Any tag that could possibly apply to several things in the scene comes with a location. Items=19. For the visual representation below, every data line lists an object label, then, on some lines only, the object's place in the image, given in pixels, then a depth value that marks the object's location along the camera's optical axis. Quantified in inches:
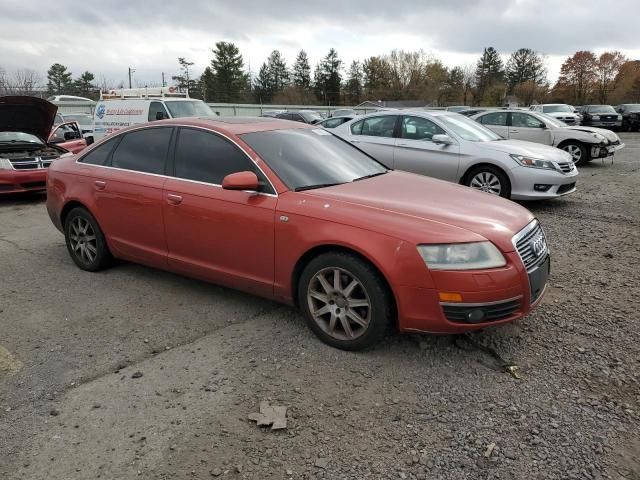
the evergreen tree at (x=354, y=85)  2822.3
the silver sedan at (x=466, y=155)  298.8
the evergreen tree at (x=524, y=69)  3137.3
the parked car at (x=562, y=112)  924.6
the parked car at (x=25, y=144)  339.0
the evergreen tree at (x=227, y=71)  2623.0
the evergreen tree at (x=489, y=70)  3097.9
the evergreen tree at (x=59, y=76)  2408.8
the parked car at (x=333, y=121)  587.2
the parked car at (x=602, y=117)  1079.0
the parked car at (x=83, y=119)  738.8
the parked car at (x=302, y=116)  807.1
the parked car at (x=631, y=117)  1112.8
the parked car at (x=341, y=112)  1088.8
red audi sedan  122.0
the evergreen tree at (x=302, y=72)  3137.3
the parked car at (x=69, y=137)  492.6
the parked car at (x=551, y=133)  492.4
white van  478.9
